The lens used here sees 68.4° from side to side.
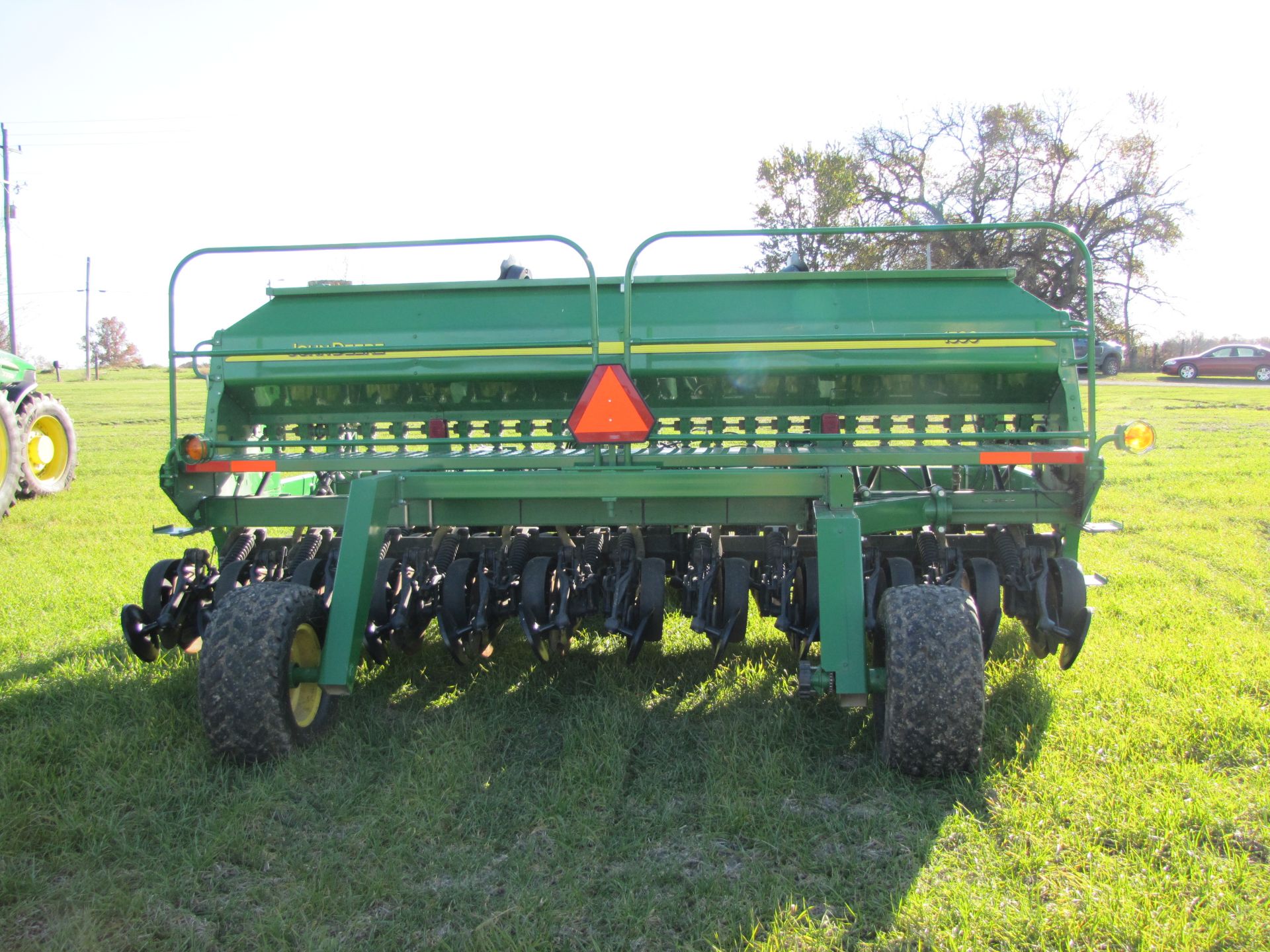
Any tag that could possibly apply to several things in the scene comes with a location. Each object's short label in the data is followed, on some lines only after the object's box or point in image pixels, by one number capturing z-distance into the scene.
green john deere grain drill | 3.38
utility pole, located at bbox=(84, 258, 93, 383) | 47.56
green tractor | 9.38
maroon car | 30.92
